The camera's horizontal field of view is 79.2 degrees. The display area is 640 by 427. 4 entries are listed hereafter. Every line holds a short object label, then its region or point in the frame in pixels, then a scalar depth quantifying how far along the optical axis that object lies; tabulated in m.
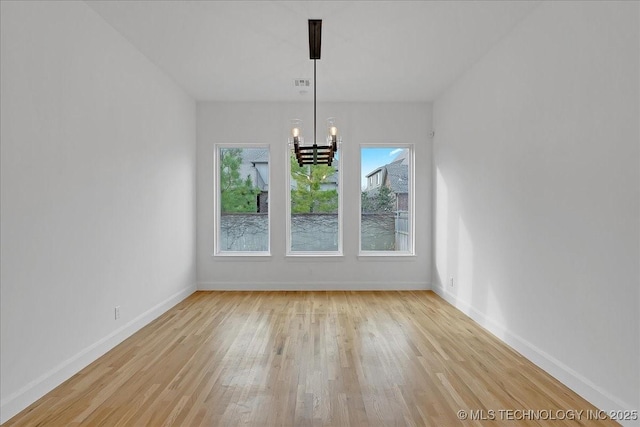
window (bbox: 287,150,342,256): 6.60
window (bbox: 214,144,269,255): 6.57
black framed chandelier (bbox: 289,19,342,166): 3.77
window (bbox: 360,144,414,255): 6.61
